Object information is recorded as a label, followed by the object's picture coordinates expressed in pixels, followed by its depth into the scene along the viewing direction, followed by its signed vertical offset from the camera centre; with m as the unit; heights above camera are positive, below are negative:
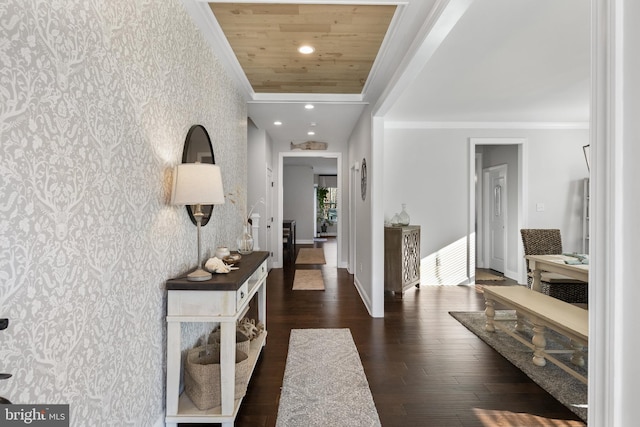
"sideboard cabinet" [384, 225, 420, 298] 4.84 -0.68
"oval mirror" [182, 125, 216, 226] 2.22 +0.39
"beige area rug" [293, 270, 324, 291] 5.31 -1.16
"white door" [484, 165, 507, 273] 6.28 -0.11
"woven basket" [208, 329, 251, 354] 2.37 -0.89
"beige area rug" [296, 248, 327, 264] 7.89 -1.13
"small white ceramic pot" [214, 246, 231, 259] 2.45 -0.30
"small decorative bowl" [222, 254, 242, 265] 2.47 -0.35
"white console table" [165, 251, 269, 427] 1.85 -0.60
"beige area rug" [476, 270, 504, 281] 5.96 -1.14
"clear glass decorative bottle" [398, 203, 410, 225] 5.25 -0.14
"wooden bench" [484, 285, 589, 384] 2.32 -0.76
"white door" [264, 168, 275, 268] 6.46 -0.07
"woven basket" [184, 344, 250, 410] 1.92 -0.93
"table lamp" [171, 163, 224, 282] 1.84 +0.12
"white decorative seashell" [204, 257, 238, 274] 2.11 -0.34
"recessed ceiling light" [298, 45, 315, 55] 2.96 +1.32
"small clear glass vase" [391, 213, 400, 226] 5.27 -0.17
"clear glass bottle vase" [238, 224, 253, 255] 3.03 -0.29
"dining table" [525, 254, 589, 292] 3.04 -0.52
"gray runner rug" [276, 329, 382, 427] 2.05 -1.18
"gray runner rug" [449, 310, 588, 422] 2.26 -1.18
